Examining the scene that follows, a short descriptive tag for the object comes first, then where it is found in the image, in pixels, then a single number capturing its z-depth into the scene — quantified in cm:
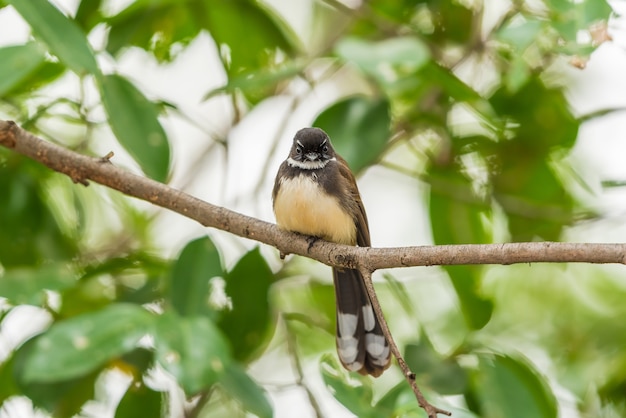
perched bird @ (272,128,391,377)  734
